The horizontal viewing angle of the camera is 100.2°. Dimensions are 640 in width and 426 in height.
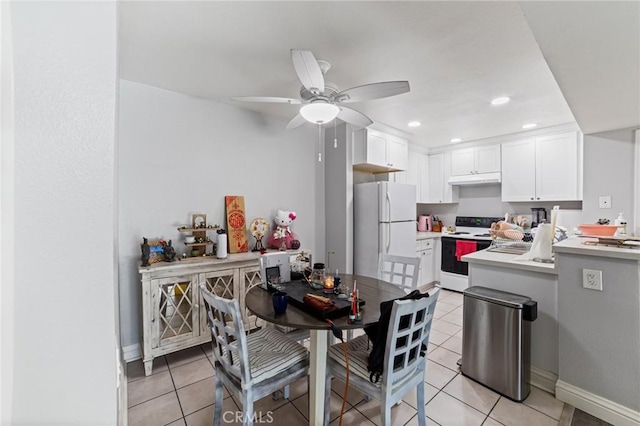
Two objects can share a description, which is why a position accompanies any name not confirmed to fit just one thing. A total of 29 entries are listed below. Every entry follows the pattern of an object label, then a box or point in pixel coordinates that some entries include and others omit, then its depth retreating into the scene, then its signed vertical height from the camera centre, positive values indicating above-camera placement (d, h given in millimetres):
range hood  4125 +521
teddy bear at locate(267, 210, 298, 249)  3090 -247
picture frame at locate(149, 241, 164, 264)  2309 -362
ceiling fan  1500 +773
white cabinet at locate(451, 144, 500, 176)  4166 +830
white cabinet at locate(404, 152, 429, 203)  4625 +658
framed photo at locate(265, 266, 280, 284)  1954 -469
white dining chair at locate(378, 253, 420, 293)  2205 -466
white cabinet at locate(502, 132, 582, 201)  3471 +593
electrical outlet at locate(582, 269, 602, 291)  1716 -442
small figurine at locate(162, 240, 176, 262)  2332 -368
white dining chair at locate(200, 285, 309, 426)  1299 -835
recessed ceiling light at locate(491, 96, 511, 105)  2662 +1126
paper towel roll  2122 -263
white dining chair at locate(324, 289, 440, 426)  1294 -852
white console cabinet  2176 -756
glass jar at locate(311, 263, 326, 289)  1908 -475
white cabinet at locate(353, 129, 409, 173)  3418 +803
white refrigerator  3406 -159
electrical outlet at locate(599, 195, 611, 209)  2434 +84
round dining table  1358 -573
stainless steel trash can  1863 -946
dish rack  2551 -364
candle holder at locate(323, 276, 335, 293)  1798 -502
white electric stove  3953 -543
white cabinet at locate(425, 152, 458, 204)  4684 +545
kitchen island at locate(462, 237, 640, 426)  1624 -781
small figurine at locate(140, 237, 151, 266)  2217 -357
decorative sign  2867 -141
